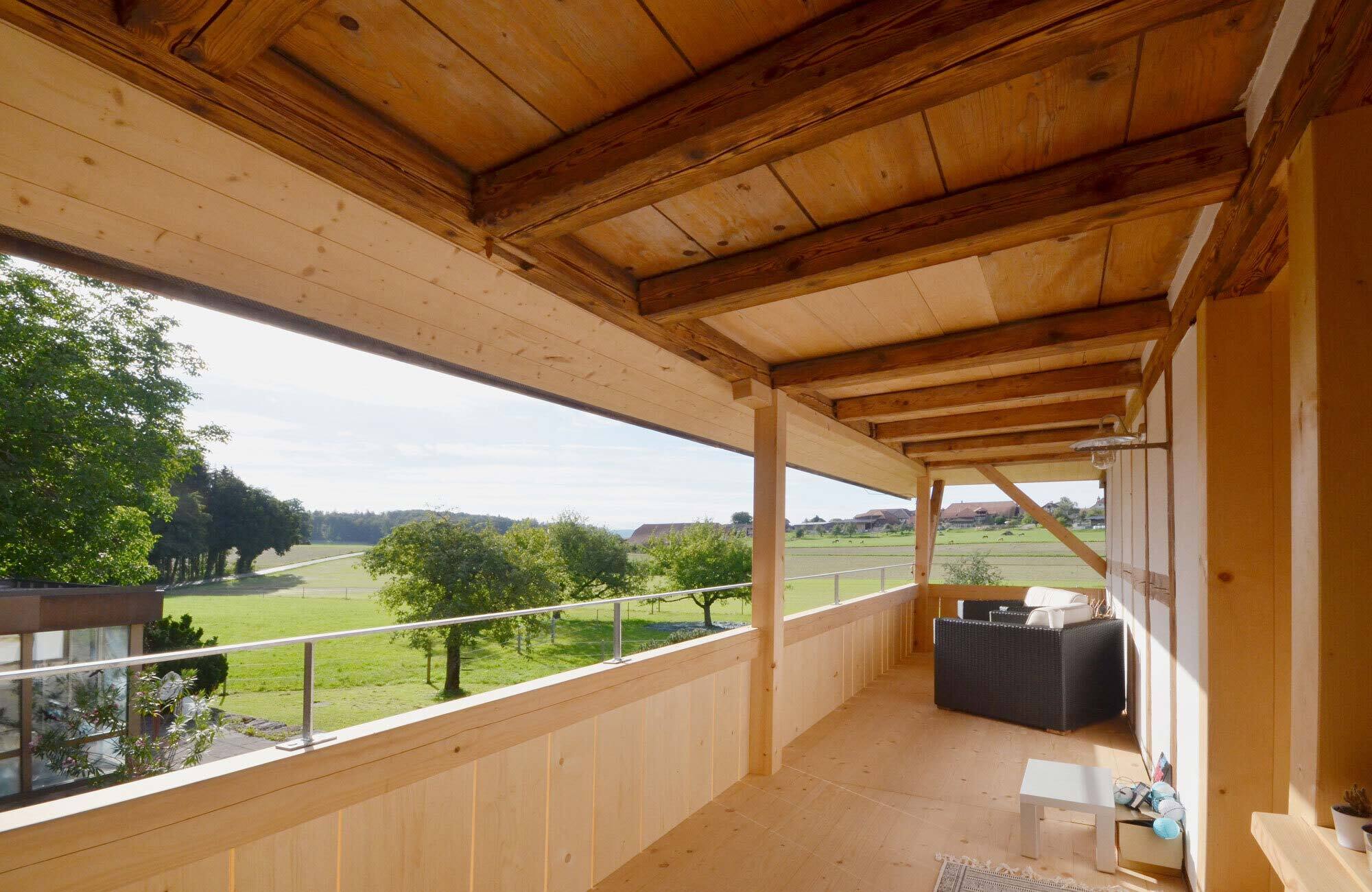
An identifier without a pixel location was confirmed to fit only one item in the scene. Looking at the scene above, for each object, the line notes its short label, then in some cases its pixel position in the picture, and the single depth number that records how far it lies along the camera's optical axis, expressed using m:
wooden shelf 1.03
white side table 2.83
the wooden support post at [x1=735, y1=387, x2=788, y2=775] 3.82
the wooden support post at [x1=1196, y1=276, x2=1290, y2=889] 2.05
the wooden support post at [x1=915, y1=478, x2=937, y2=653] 7.99
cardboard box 2.72
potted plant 1.09
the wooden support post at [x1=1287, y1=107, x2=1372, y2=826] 1.16
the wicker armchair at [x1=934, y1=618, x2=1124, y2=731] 4.91
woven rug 2.67
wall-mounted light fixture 3.10
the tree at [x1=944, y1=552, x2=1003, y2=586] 13.21
